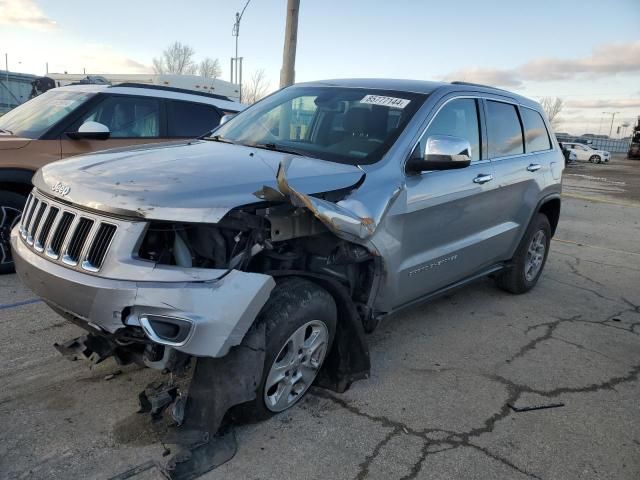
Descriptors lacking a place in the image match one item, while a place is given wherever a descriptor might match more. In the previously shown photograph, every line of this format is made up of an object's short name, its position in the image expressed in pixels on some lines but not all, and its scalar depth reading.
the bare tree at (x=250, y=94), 39.19
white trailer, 15.28
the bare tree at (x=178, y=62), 59.31
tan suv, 5.18
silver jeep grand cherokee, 2.47
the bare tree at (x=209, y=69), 58.84
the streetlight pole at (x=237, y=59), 25.80
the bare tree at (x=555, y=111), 93.47
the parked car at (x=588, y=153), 40.75
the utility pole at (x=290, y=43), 10.11
